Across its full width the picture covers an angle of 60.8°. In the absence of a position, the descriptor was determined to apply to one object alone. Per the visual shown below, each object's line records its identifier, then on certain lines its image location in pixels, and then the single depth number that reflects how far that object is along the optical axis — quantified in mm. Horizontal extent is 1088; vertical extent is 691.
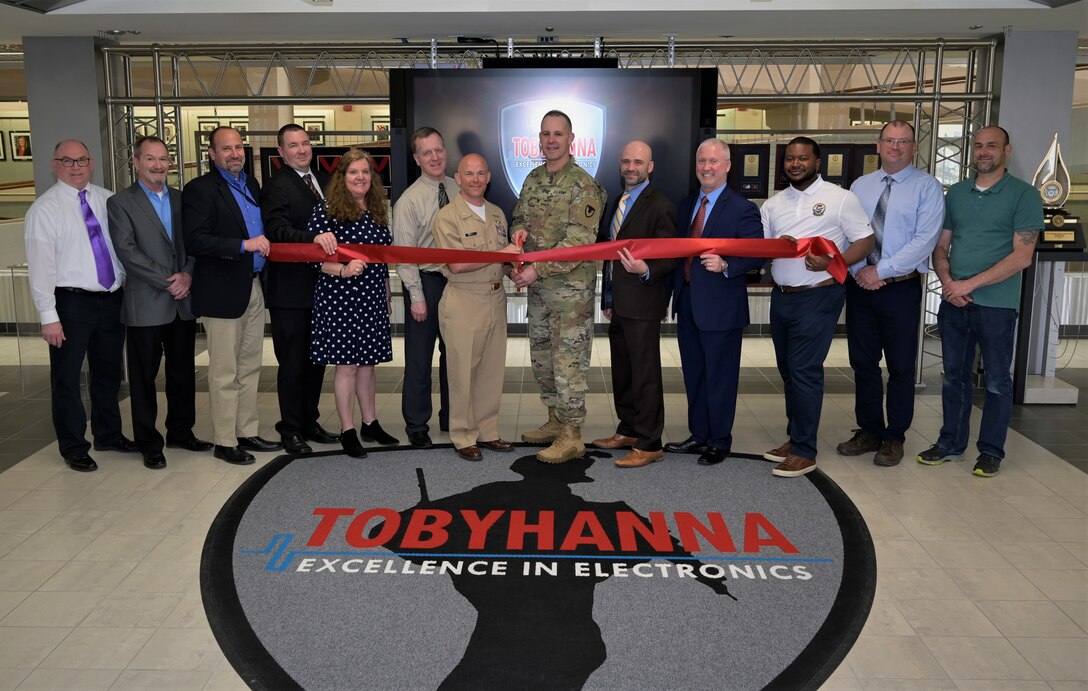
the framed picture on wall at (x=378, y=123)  12363
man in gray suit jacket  4906
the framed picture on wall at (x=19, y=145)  13328
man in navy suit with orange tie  4805
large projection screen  6383
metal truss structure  7082
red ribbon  4734
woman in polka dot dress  4910
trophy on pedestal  6379
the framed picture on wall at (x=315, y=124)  12594
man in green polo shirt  4824
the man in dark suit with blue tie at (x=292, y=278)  5004
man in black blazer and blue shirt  4906
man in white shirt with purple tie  4836
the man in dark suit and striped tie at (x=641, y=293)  4848
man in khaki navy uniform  4906
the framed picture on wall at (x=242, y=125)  12077
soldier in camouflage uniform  4902
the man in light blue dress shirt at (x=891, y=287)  4934
